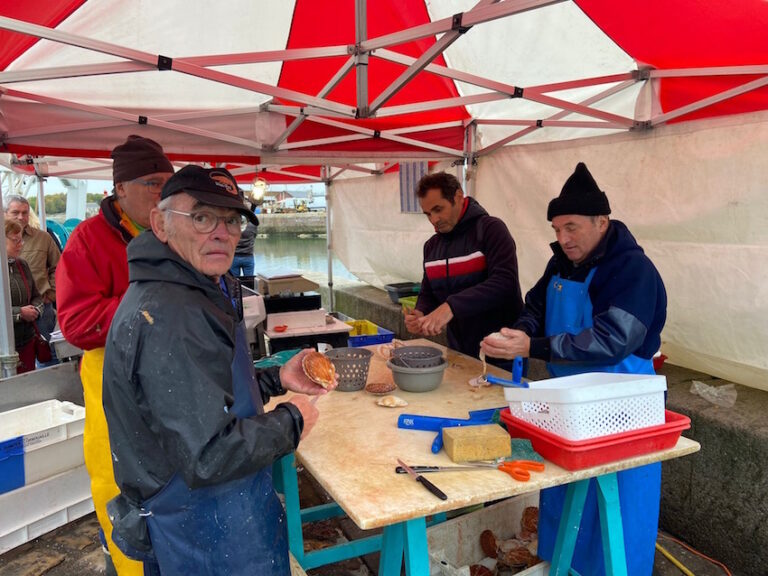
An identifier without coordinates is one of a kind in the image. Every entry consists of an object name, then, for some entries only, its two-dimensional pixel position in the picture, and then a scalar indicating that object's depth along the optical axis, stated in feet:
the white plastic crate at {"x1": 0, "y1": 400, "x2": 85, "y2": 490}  10.48
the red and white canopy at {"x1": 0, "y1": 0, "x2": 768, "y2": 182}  8.63
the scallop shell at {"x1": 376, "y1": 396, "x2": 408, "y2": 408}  7.09
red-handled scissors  4.99
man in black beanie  6.67
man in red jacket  7.45
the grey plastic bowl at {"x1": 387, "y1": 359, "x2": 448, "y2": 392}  7.60
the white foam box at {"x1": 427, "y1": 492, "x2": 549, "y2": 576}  7.59
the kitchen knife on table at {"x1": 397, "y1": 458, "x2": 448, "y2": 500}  4.71
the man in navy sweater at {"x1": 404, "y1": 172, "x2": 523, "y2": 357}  10.03
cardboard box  19.62
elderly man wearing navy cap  4.19
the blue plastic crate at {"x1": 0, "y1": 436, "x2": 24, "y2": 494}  10.02
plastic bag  10.03
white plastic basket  4.93
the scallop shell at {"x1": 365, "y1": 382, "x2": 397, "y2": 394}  7.65
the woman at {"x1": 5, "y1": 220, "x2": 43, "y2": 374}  14.24
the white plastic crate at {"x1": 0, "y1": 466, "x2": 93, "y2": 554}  10.23
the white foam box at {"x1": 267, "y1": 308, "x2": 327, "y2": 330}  15.53
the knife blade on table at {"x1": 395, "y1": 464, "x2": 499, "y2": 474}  5.22
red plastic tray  4.99
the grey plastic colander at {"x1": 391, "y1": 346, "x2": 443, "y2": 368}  7.76
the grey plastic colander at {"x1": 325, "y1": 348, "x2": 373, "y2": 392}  7.84
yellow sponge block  5.27
